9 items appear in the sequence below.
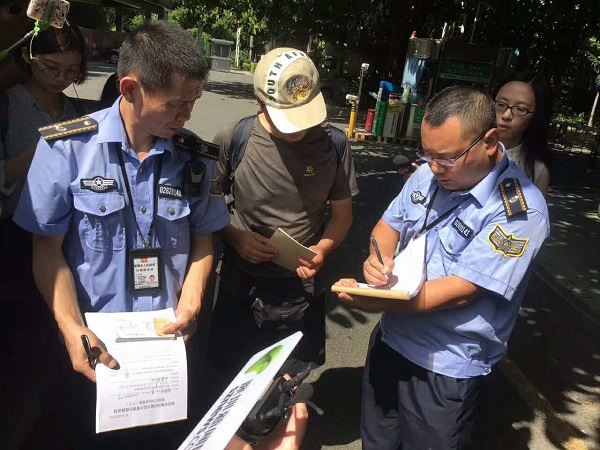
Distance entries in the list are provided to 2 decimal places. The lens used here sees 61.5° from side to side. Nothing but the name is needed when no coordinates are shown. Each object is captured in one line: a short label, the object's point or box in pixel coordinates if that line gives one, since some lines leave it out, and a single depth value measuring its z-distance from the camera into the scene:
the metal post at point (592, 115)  19.74
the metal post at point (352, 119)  12.13
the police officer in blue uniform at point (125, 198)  1.54
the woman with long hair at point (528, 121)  2.53
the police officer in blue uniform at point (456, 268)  1.66
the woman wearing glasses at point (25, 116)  2.13
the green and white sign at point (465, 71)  12.10
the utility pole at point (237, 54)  46.31
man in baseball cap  2.04
